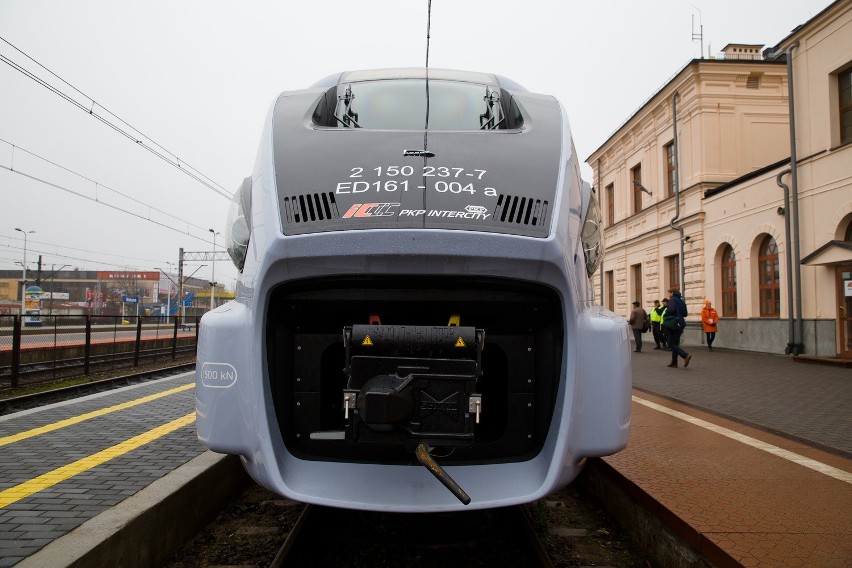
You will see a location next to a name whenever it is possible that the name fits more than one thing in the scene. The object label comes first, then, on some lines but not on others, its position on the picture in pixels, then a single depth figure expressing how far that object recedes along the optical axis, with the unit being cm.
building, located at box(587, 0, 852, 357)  1338
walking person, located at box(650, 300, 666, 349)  1777
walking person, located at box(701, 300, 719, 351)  1630
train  212
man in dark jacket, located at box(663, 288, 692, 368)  1207
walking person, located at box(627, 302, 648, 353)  1614
